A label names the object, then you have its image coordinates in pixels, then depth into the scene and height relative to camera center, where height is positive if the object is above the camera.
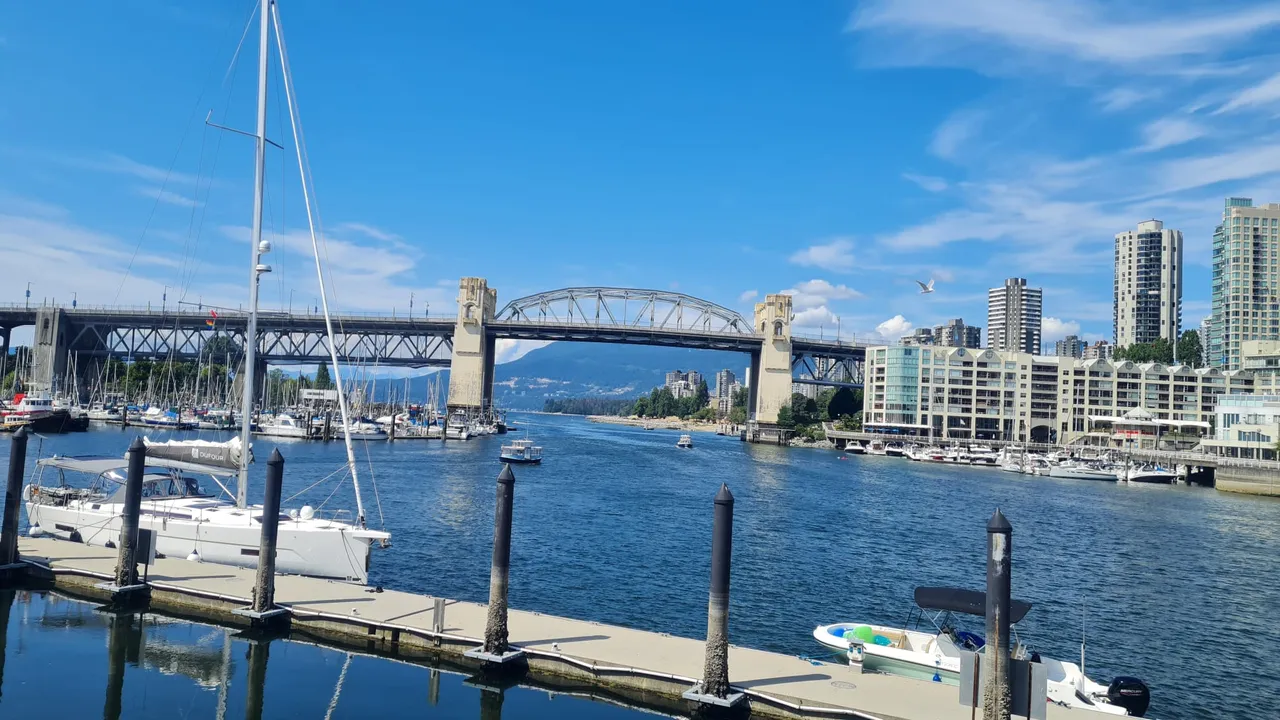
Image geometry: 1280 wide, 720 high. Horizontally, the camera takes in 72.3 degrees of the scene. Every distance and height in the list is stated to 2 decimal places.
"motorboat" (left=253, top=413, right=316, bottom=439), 87.44 -4.25
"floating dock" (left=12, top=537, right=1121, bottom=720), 13.14 -4.27
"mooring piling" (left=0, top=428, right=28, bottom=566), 19.06 -2.77
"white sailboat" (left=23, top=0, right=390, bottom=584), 21.00 -3.40
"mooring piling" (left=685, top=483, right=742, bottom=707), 13.07 -3.28
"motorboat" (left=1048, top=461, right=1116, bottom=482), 86.06 -4.79
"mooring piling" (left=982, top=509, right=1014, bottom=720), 11.38 -2.66
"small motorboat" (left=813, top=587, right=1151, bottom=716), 15.56 -4.70
